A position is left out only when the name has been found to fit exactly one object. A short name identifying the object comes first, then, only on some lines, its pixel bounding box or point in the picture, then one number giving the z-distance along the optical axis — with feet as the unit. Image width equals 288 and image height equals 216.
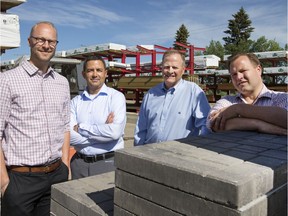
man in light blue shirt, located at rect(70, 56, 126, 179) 6.32
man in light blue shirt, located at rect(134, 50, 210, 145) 6.21
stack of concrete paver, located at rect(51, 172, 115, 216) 3.94
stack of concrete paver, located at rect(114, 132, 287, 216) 2.41
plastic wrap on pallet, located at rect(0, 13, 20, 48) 6.05
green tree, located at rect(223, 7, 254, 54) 119.51
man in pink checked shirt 5.02
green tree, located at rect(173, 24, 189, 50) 115.38
